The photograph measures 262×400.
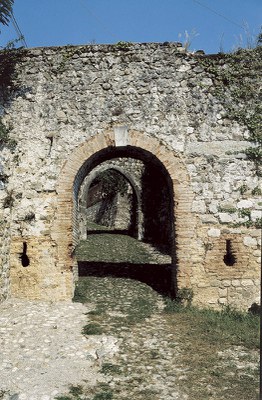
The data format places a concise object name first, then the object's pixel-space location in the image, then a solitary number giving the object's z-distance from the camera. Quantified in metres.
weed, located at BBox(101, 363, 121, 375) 4.77
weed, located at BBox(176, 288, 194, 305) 7.10
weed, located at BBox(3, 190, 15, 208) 7.44
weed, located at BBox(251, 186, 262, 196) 7.26
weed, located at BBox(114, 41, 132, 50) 7.67
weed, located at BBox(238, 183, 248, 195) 7.29
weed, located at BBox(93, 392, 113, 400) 4.14
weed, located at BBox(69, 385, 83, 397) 4.24
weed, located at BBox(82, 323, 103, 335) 5.82
